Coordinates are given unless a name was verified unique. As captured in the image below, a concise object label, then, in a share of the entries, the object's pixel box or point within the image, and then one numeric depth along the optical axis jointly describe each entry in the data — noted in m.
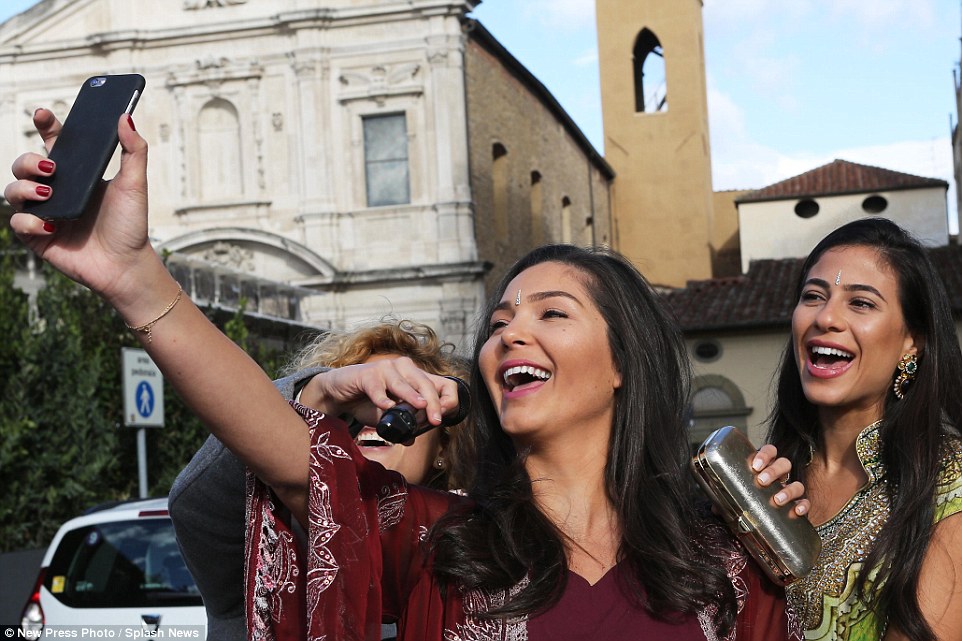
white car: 7.43
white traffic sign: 11.77
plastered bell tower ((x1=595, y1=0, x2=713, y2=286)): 46.62
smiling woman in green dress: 2.96
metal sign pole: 11.90
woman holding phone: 2.06
